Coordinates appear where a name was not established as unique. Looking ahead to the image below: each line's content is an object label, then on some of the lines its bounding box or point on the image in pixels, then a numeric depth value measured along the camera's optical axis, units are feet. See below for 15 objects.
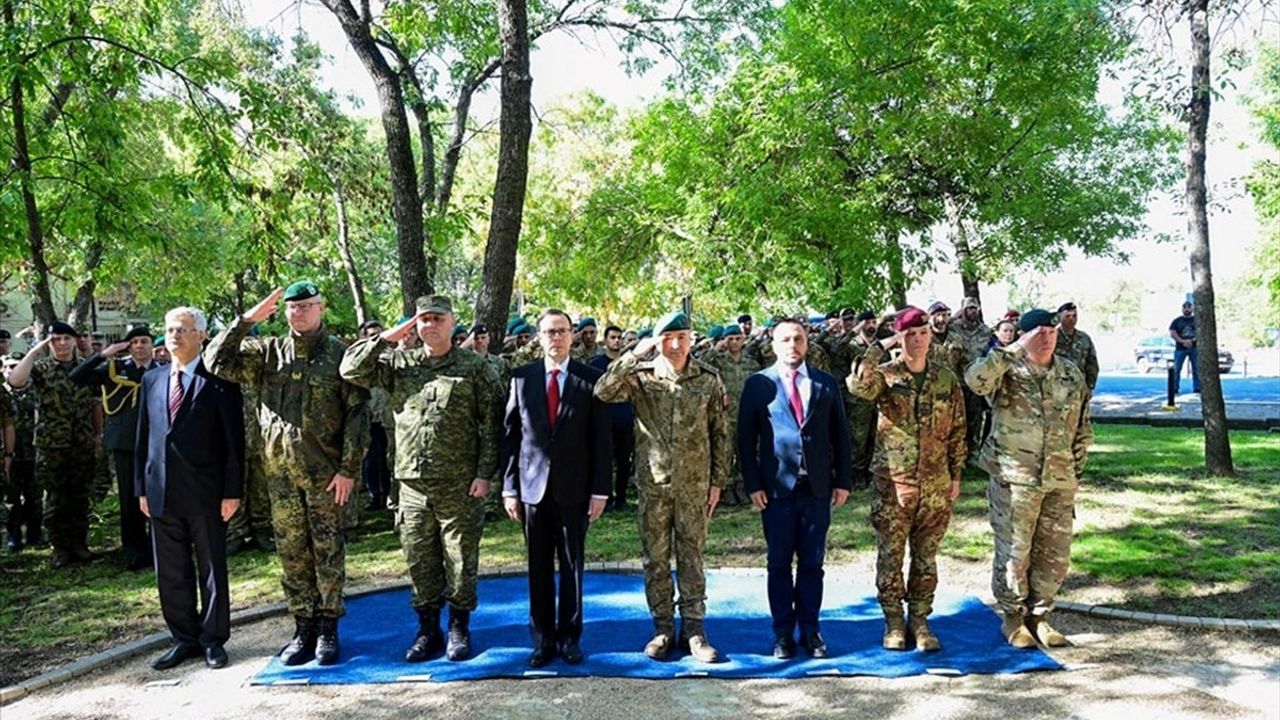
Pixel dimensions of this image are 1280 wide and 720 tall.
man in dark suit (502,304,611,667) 16.03
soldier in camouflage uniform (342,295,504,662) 16.05
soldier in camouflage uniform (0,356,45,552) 26.66
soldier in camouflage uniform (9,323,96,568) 24.43
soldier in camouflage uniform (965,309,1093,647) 16.42
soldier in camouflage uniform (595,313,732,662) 16.08
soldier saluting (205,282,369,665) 15.96
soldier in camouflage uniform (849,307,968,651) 16.34
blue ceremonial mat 15.69
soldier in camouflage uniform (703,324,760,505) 30.94
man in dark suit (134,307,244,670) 16.40
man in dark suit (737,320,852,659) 16.17
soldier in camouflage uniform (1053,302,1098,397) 29.53
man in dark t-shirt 50.70
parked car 111.68
